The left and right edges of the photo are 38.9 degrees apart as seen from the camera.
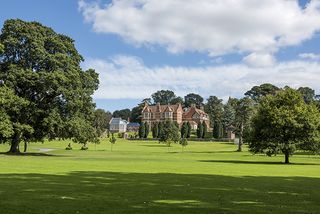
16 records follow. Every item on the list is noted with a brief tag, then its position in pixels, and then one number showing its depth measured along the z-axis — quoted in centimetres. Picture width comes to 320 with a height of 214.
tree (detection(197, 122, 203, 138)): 15977
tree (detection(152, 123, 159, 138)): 16629
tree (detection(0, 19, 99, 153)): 5516
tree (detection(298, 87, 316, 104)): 18038
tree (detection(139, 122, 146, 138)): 16825
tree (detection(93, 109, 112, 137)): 16475
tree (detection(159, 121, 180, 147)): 12186
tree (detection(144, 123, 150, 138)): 16890
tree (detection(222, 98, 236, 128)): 17438
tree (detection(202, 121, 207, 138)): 16188
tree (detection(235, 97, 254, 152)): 10856
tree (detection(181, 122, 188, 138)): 16312
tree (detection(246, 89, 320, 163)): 5278
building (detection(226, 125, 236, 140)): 15660
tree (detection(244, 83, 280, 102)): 16012
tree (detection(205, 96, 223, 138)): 15600
